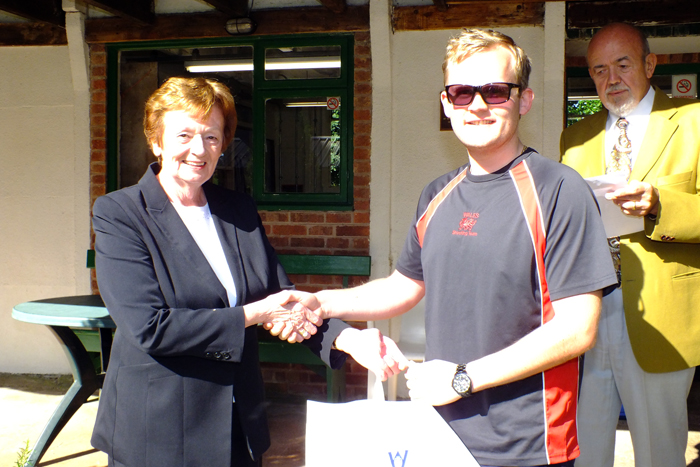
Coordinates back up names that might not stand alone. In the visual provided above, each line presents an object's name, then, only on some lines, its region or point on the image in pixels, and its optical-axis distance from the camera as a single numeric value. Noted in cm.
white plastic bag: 146
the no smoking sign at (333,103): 504
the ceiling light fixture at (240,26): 497
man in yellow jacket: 248
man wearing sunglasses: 150
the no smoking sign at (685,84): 506
